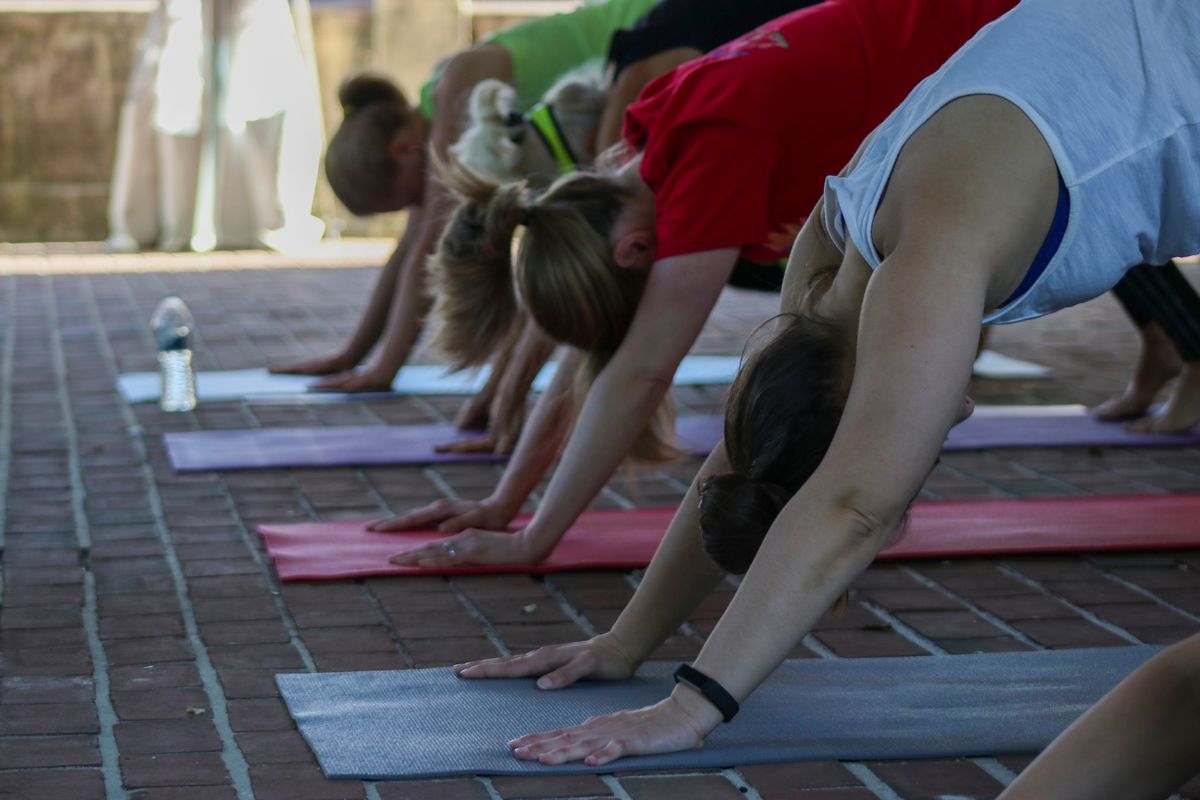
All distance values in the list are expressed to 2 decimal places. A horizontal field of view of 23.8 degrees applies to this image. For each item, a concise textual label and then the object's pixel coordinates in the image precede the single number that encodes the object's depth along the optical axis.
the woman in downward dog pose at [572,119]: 5.84
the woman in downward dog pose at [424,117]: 7.12
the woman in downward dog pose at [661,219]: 4.40
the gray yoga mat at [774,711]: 3.36
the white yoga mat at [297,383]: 7.84
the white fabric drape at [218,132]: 15.18
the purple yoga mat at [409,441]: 6.43
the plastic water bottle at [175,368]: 7.54
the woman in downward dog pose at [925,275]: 2.65
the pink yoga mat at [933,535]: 4.92
